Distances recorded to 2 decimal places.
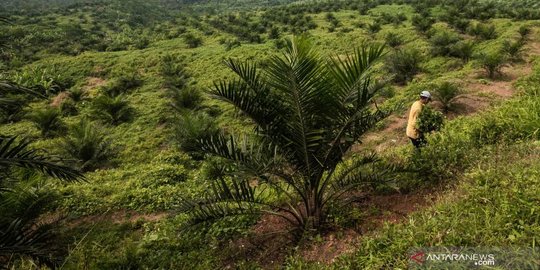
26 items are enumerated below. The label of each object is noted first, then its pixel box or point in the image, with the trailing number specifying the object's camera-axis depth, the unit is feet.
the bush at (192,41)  87.45
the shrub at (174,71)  60.08
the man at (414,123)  18.47
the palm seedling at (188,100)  48.93
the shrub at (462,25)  63.13
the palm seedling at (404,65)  46.65
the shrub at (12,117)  54.47
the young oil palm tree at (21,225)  10.08
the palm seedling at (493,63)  39.14
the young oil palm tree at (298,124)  12.56
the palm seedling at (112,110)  48.96
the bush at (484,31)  56.39
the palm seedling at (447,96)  33.12
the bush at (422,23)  65.51
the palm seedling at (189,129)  34.11
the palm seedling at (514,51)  43.88
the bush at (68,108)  55.47
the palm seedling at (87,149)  34.81
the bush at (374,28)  71.67
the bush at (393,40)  62.08
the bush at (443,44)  51.60
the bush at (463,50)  48.88
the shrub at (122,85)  61.05
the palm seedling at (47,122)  47.01
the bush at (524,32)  52.62
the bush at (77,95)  59.67
